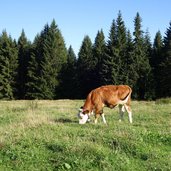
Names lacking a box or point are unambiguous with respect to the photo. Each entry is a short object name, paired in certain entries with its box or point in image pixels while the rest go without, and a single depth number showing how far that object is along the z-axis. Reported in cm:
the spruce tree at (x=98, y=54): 6512
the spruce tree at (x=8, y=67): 6838
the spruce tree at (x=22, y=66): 7100
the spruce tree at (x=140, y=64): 6106
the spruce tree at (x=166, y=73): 5929
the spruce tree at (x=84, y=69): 6662
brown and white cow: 1730
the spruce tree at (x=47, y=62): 6584
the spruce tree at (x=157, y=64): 6128
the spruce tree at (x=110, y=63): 6109
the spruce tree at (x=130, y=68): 6088
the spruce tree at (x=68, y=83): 6706
